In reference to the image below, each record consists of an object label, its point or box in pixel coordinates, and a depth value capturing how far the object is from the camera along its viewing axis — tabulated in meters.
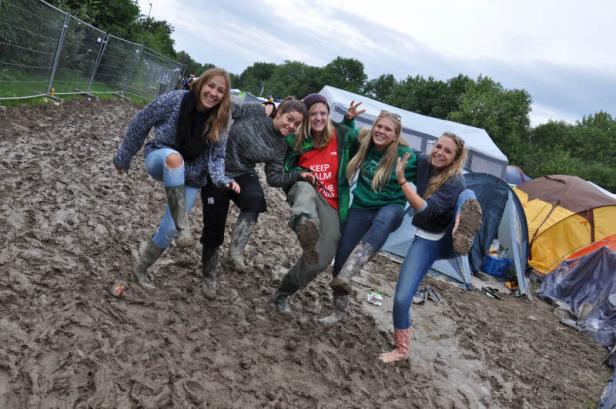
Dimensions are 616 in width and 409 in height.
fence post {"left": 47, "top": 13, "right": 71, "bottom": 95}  10.23
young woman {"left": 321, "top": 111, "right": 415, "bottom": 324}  3.80
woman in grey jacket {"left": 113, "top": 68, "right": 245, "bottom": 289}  3.44
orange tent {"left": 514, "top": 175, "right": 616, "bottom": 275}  10.55
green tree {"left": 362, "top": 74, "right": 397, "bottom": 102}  91.44
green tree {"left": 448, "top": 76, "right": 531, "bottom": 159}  49.84
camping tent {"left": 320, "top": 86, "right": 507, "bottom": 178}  13.70
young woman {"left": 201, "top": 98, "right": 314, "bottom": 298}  3.82
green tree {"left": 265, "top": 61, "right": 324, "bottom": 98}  93.19
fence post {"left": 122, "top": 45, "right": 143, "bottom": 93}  17.09
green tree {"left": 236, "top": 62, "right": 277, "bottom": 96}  139.85
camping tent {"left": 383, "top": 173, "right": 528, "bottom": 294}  9.72
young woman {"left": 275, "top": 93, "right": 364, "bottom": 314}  3.88
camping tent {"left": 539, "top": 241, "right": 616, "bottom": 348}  7.68
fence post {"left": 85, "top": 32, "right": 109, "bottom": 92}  13.52
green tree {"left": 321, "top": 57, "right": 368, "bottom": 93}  91.06
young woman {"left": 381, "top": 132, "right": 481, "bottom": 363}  3.78
